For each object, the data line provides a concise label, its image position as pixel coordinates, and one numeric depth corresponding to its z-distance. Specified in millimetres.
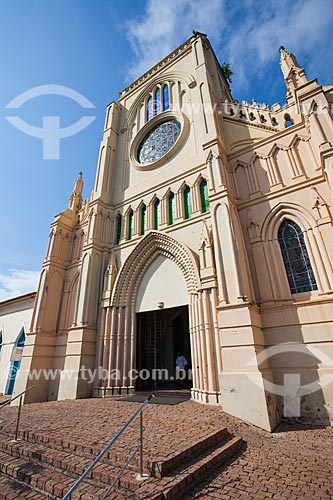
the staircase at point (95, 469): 3301
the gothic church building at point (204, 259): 7238
